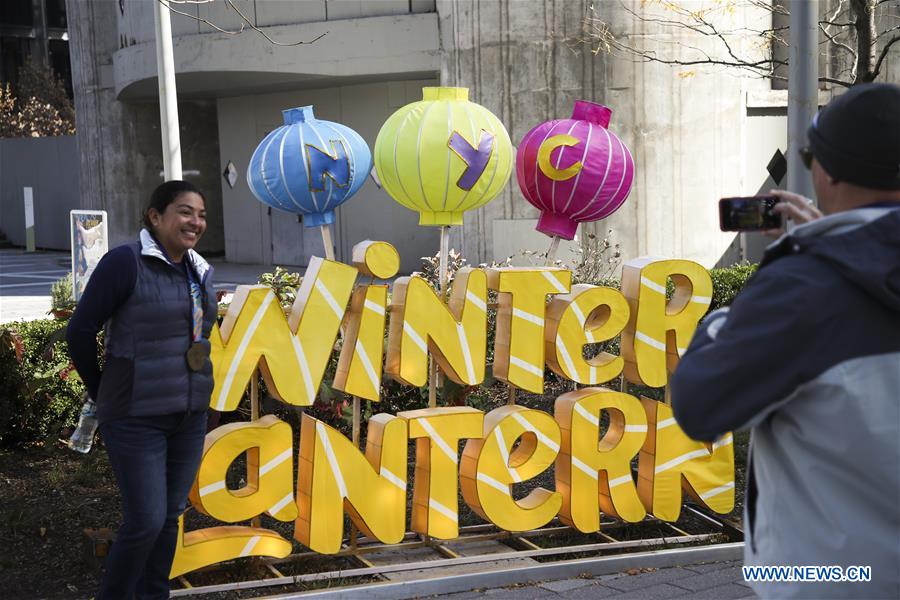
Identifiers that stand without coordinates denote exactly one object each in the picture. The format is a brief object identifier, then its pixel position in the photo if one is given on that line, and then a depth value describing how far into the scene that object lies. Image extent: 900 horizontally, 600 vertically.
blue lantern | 5.78
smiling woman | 4.08
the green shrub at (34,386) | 7.12
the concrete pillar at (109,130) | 23.94
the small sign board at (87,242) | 11.22
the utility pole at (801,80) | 5.61
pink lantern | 5.88
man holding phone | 2.03
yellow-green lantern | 5.77
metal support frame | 5.10
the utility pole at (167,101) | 11.34
